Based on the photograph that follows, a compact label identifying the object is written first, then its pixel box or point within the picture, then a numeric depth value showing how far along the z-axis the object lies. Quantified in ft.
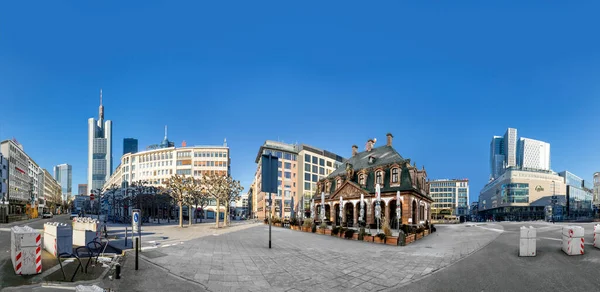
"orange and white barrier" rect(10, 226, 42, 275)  38.60
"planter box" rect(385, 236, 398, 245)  73.81
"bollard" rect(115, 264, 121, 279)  36.29
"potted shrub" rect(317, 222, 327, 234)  102.81
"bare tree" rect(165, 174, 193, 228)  139.33
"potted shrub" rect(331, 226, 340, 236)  93.16
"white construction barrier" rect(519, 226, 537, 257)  50.39
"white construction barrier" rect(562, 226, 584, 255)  49.62
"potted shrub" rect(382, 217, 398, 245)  74.01
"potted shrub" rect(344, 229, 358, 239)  86.63
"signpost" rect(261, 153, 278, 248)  69.26
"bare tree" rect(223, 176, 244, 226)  145.22
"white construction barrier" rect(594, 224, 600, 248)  55.16
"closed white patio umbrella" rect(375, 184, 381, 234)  99.41
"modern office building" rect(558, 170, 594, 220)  432.29
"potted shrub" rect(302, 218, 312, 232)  114.85
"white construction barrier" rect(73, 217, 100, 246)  63.16
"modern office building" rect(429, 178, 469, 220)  591.78
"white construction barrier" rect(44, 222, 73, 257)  51.03
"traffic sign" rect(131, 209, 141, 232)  51.48
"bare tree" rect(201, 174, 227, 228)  138.73
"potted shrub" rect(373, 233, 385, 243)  76.74
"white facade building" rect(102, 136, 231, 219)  336.29
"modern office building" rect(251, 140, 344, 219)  314.96
